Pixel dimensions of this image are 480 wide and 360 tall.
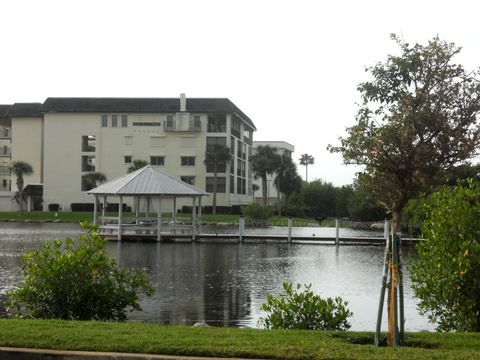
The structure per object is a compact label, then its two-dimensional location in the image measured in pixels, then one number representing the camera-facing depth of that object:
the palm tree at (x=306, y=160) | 144.50
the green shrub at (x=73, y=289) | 10.01
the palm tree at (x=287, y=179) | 84.19
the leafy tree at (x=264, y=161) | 84.50
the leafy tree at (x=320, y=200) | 96.12
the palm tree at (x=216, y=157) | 78.69
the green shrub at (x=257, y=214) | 62.44
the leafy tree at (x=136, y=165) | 75.14
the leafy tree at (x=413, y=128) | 10.79
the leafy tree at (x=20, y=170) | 73.71
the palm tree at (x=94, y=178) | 79.31
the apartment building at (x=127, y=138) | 81.56
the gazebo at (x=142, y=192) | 36.53
